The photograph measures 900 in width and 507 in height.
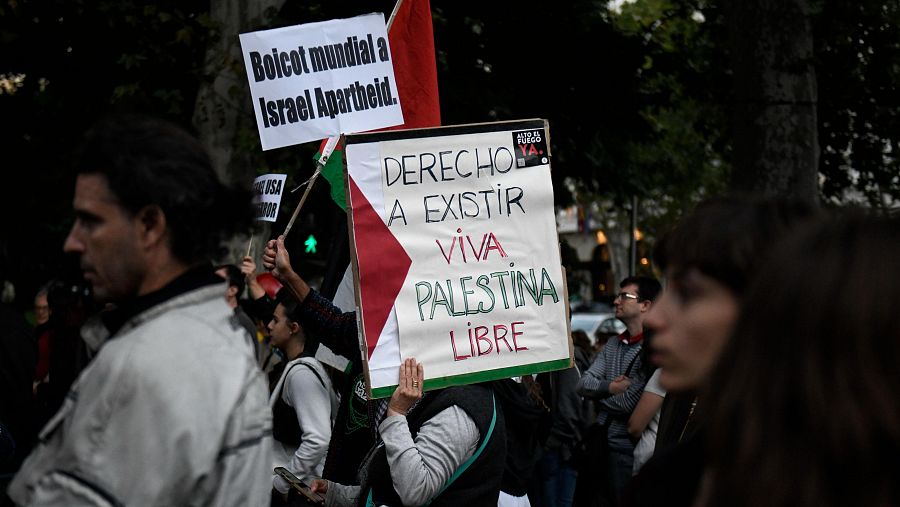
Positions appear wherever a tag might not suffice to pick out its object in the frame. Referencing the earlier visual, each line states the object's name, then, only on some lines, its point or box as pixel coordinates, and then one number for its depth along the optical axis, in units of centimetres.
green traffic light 1174
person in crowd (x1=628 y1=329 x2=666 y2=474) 598
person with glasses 645
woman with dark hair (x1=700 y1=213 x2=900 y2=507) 151
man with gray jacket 213
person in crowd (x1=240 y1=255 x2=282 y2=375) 636
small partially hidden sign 692
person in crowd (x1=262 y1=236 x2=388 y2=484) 470
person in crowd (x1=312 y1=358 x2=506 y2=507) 406
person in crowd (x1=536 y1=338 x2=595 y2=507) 852
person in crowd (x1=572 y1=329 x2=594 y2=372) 890
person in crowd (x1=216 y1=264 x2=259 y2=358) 648
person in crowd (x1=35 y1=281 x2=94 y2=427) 553
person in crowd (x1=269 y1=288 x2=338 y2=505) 533
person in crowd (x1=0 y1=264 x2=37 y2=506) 581
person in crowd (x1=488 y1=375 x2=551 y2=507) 479
